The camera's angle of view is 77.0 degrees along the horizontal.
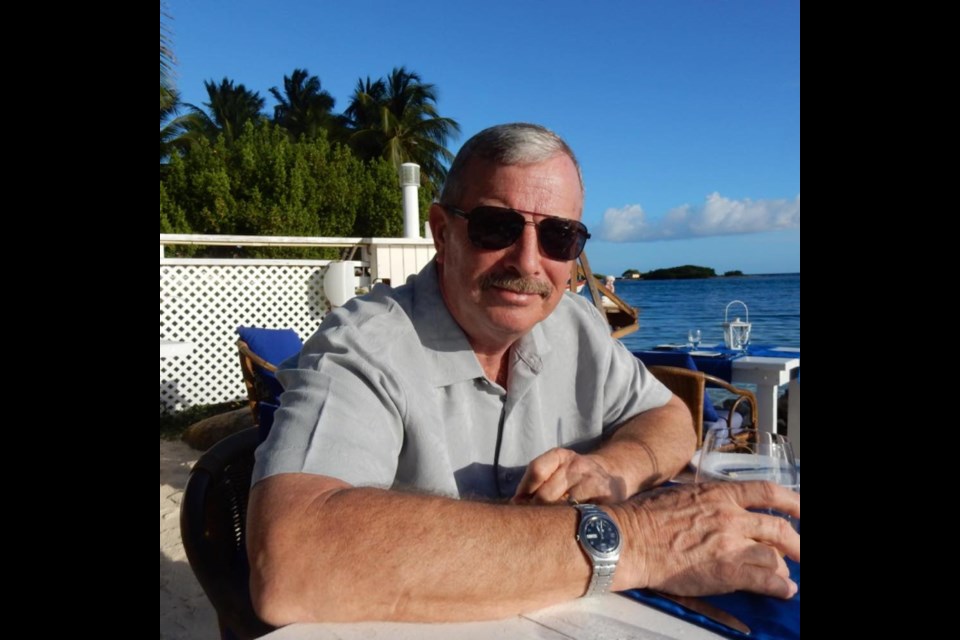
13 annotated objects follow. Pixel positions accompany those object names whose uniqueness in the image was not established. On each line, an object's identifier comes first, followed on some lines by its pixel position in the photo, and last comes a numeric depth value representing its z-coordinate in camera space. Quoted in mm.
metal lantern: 4473
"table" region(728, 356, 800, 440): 3941
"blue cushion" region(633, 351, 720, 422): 3504
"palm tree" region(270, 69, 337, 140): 28297
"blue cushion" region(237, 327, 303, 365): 4203
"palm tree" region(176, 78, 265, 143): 28250
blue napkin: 817
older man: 878
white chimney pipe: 8391
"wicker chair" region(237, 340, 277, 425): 3662
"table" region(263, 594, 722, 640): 809
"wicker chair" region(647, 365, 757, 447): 3150
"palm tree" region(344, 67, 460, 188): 27469
